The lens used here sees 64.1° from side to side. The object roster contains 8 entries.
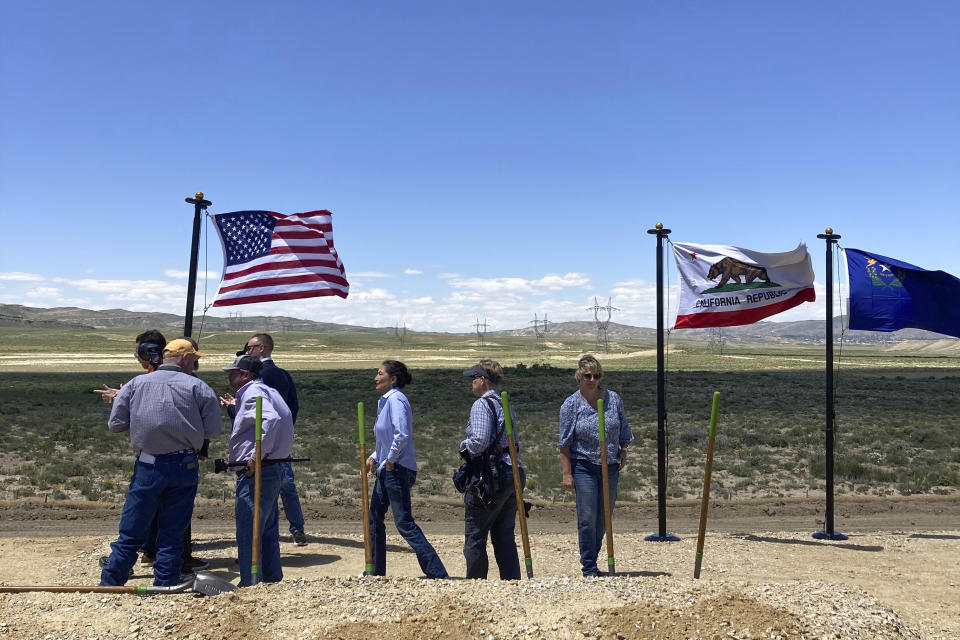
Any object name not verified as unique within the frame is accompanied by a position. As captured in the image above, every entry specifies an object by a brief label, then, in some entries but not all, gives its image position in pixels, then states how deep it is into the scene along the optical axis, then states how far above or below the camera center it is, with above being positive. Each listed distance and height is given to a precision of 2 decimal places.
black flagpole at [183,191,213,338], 8.27 +1.09
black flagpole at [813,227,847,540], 9.26 -0.93
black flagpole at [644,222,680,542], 8.90 -1.09
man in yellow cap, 5.65 -0.84
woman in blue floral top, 6.59 -0.96
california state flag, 9.39 +0.75
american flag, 9.28 +1.05
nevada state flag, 9.54 +0.63
